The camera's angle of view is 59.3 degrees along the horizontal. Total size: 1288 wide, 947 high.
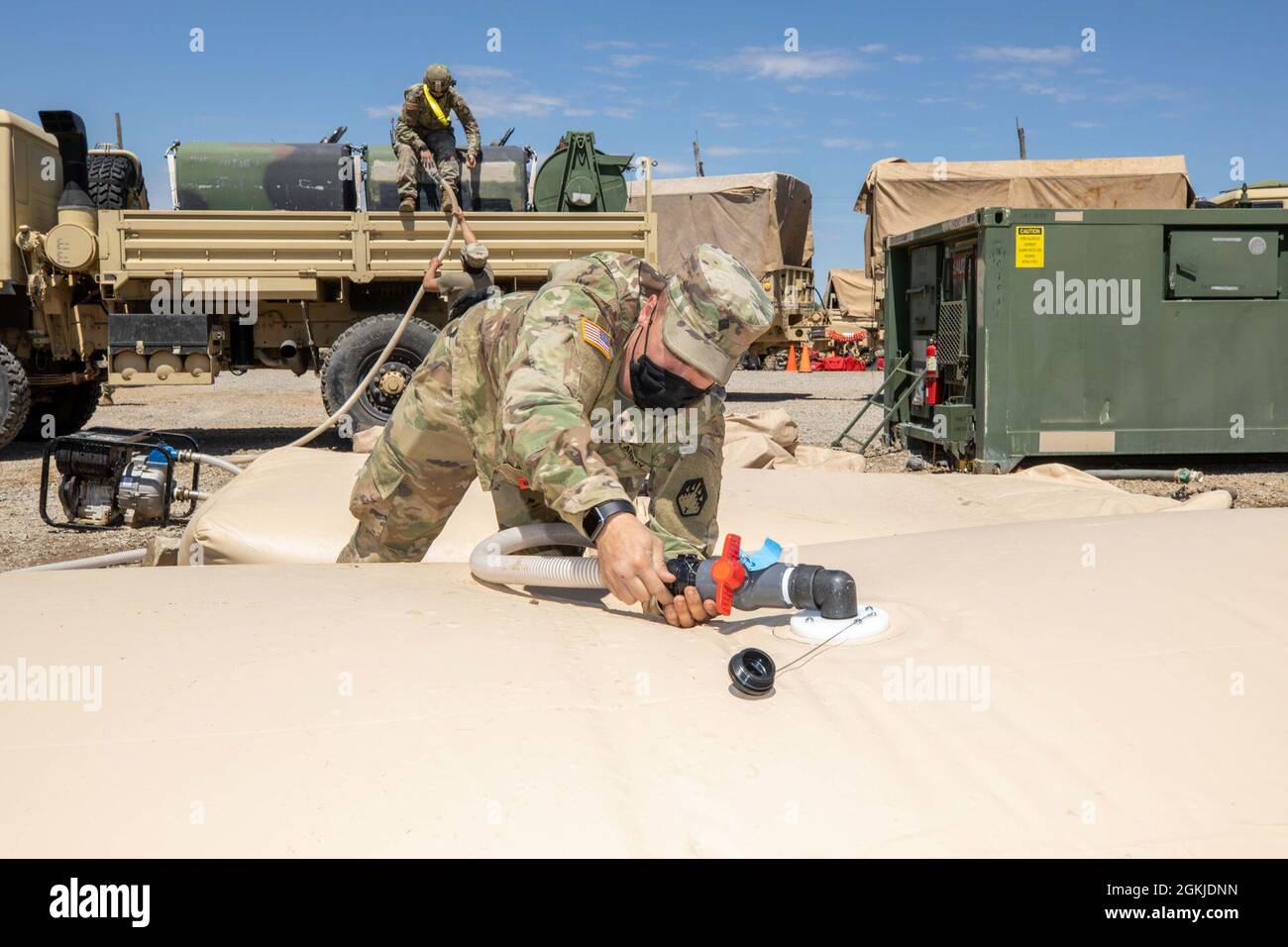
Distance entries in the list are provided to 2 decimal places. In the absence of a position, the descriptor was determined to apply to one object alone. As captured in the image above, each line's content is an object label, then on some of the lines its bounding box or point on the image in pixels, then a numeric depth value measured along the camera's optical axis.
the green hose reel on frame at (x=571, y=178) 7.72
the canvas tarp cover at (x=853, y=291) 20.12
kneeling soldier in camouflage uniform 1.72
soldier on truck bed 6.95
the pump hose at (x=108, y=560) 3.24
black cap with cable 1.35
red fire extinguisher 6.22
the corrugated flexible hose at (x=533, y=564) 1.77
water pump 4.35
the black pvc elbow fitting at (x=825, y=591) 1.56
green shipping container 5.69
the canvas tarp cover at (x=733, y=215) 12.42
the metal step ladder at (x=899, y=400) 6.55
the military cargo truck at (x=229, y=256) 7.09
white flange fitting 1.56
